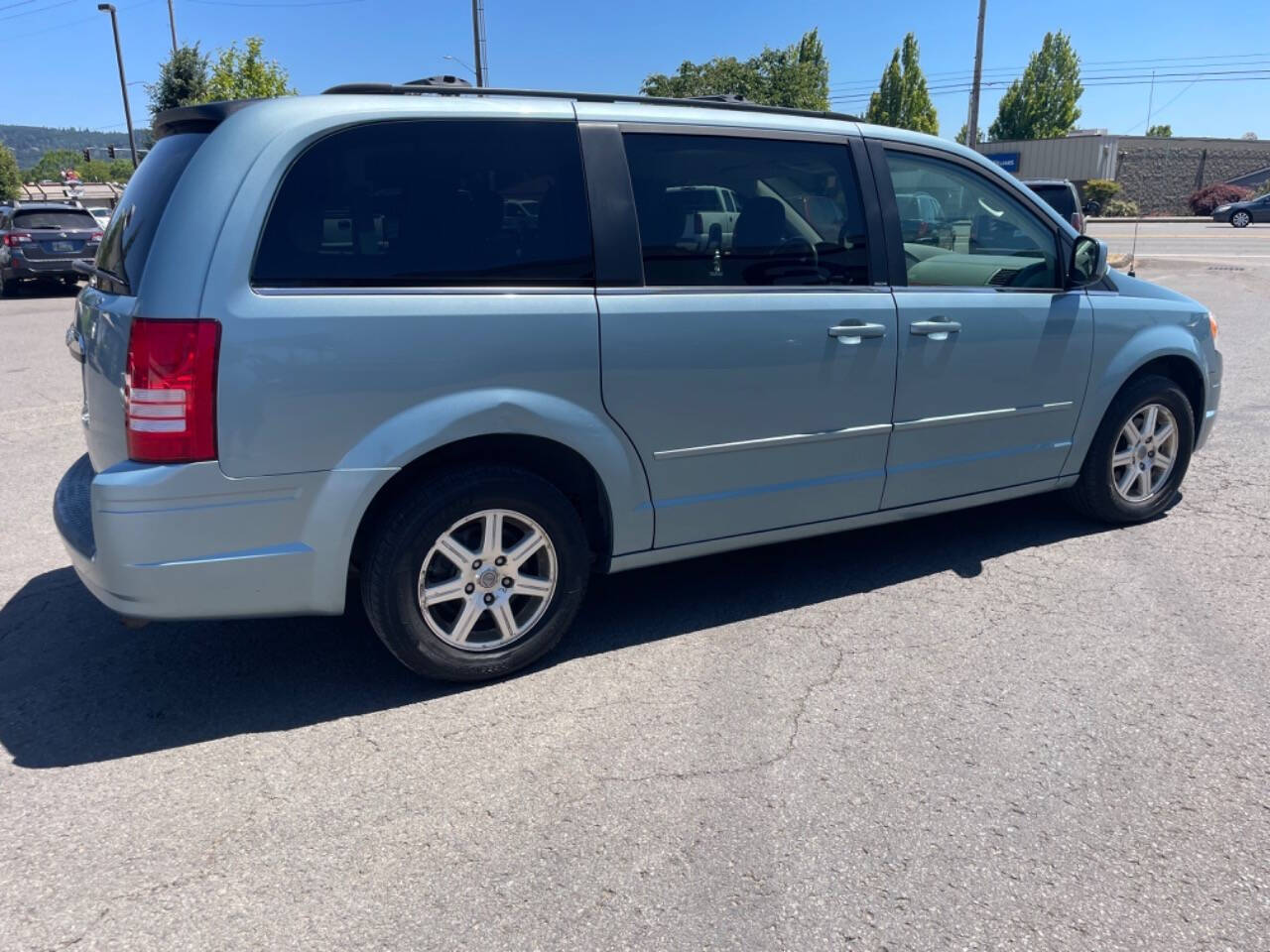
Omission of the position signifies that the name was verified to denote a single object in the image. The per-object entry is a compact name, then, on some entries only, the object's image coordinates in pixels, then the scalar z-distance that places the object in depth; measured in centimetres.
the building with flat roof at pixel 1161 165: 6097
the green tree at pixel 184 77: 3353
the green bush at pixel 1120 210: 5300
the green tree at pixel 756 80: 4803
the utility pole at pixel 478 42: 2841
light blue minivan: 312
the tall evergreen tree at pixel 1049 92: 7212
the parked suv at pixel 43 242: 1834
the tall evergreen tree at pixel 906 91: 7562
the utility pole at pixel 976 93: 3133
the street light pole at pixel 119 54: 4175
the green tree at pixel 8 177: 6625
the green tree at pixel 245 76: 3155
